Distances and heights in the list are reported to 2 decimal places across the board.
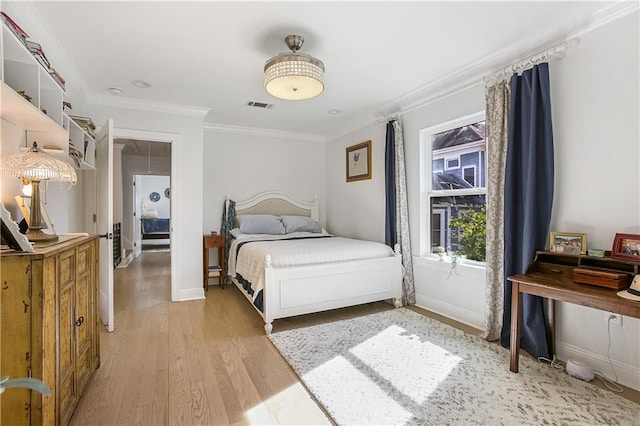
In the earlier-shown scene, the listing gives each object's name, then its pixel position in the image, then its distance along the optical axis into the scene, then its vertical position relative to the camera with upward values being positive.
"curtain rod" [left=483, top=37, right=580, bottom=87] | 2.33 +1.18
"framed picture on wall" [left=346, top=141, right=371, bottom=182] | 4.56 +0.75
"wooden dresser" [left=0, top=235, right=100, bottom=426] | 1.28 -0.51
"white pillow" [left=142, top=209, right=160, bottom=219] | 10.15 -0.07
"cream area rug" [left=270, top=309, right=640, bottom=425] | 1.80 -1.14
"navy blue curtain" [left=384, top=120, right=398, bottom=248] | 3.92 +0.31
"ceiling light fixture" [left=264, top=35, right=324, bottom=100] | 2.30 +1.02
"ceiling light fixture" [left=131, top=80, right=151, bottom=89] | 3.21 +1.32
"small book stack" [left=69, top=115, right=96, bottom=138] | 2.97 +0.85
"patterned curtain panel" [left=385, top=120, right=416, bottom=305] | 3.78 -0.01
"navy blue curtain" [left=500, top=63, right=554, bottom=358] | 2.41 +0.20
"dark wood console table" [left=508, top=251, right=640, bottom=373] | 1.78 -0.47
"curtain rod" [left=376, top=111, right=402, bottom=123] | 3.88 +1.18
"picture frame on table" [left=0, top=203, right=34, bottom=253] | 1.24 -0.09
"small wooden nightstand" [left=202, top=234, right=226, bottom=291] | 4.47 -0.60
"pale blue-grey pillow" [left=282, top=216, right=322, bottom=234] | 4.89 -0.20
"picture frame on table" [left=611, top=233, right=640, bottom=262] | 1.93 -0.22
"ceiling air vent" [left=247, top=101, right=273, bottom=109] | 3.93 +1.34
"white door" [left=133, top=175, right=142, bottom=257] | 7.57 -0.43
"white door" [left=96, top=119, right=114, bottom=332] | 2.90 -0.08
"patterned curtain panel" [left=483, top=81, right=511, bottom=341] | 2.73 +0.01
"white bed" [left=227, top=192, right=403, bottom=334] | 3.01 -0.74
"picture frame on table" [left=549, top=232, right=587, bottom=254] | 2.18 -0.22
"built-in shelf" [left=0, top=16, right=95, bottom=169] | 1.48 +0.65
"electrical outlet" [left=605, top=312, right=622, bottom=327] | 2.12 -0.72
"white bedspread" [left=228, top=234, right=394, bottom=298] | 3.12 -0.44
